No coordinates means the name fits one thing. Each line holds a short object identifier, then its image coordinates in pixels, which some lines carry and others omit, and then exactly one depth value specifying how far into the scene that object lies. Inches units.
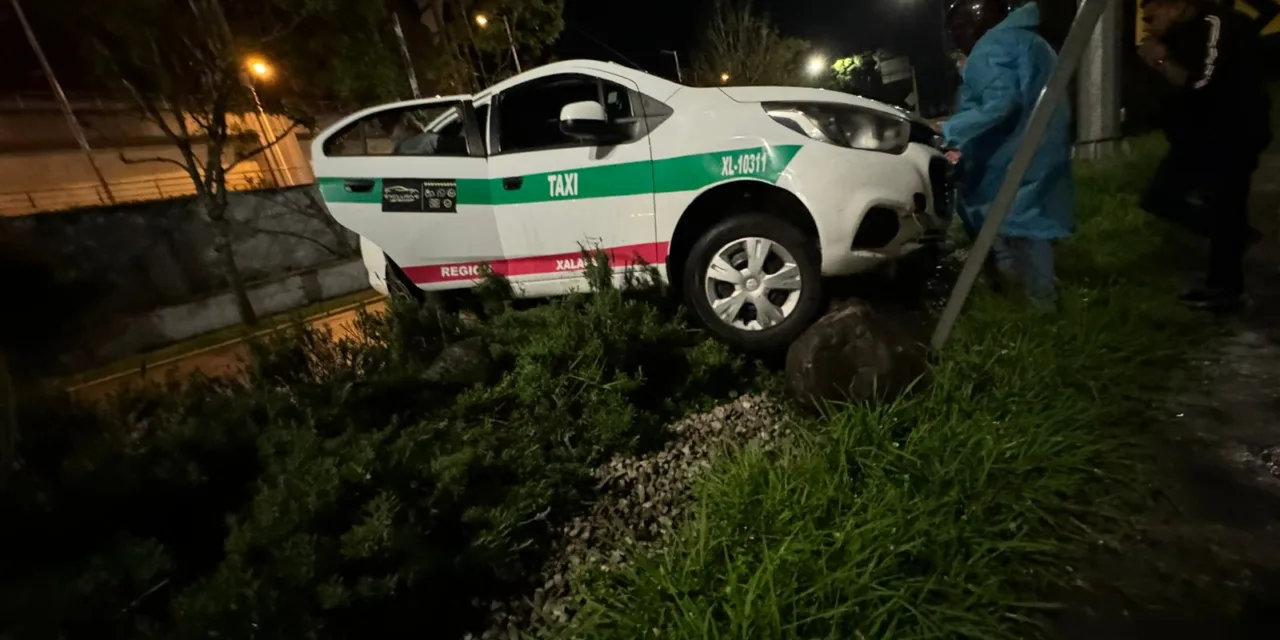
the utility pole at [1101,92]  273.1
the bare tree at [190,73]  338.6
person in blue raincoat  125.4
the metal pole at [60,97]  490.8
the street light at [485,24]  639.8
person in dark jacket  123.9
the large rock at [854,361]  111.6
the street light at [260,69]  466.6
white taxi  124.4
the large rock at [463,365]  125.3
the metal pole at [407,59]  530.1
